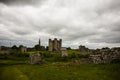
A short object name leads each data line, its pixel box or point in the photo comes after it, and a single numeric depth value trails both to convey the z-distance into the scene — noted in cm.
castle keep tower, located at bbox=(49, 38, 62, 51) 10091
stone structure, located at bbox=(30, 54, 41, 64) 2384
